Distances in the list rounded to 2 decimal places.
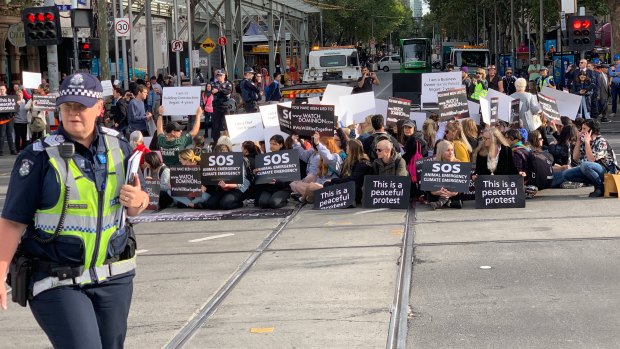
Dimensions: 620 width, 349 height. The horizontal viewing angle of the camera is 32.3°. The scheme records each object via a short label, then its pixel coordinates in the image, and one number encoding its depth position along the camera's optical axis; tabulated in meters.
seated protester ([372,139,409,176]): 14.40
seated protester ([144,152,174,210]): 15.34
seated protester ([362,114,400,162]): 15.27
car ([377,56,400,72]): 108.50
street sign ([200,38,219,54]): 44.00
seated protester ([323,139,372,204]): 14.61
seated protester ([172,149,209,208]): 15.22
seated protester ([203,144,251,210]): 14.97
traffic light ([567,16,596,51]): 27.42
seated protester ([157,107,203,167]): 16.36
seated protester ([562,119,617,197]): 14.50
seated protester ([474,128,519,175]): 14.28
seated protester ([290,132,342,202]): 15.09
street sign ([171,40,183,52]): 40.88
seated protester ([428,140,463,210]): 13.94
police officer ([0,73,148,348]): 4.62
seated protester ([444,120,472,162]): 14.95
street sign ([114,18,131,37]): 36.06
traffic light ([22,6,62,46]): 20.05
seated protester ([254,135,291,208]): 14.78
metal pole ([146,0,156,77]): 37.16
